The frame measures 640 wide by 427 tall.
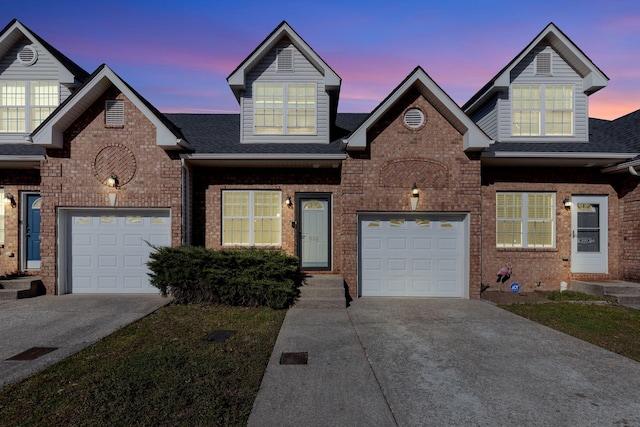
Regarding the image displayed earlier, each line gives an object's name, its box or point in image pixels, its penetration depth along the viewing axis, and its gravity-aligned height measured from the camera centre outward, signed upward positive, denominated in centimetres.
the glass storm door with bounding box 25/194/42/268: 989 -44
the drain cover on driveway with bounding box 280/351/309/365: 473 -211
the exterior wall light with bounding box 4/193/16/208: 973 +54
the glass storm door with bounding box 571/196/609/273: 1016 -49
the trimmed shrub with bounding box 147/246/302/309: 785 -142
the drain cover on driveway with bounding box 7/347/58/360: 491 -213
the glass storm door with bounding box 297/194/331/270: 1006 -47
